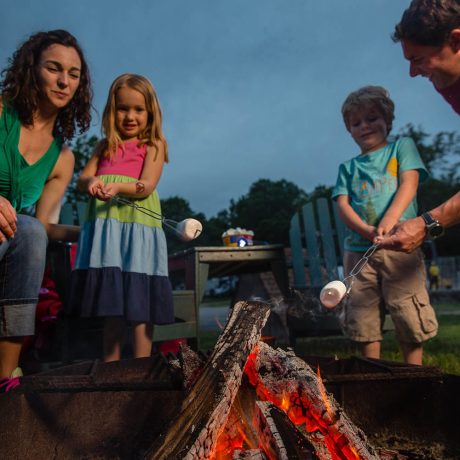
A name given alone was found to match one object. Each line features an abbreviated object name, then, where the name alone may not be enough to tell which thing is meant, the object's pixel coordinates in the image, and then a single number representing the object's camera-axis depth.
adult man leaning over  1.81
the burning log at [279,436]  1.09
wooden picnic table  3.49
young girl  2.31
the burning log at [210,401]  1.03
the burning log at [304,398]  1.25
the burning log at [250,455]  1.18
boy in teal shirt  2.54
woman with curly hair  2.00
